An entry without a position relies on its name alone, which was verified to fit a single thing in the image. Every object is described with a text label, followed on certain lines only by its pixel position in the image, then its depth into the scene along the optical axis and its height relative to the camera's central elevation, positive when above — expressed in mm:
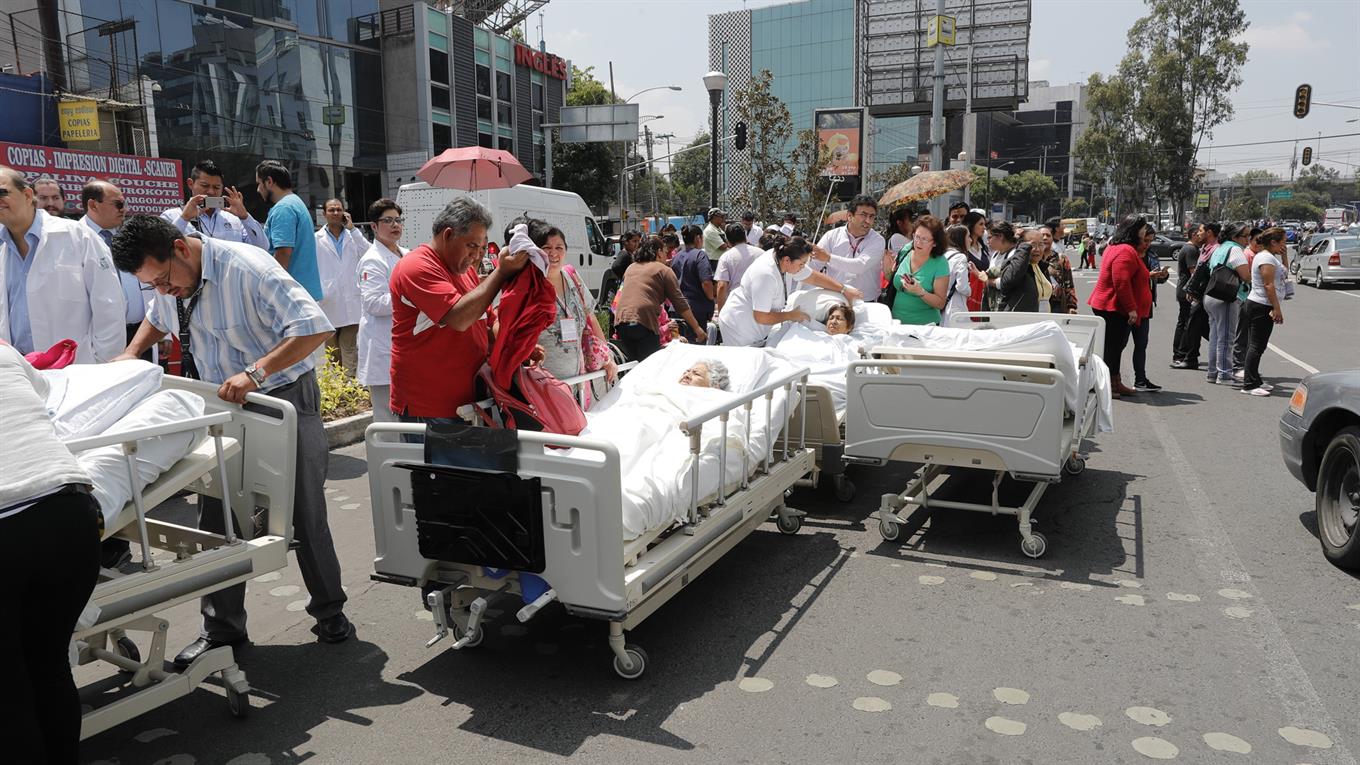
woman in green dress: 7746 -486
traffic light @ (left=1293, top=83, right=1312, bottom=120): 29109 +3622
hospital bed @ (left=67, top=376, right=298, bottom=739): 3102 -1196
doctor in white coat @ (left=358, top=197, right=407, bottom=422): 6285 -693
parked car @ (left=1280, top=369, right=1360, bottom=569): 5051 -1378
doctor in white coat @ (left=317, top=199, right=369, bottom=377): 8898 -359
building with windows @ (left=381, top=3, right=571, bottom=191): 35438 +5900
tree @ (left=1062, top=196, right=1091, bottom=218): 104125 +1189
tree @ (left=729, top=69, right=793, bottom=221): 19531 +1838
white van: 16562 +229
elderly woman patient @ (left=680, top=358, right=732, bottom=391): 5414 -904
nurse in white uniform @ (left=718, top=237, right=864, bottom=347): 6824 -555
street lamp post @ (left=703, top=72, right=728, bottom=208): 15584 +2191
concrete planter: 7910 -1755
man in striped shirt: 3686 -474
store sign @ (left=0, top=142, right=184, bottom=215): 17906 +1232
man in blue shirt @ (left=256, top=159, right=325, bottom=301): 7062 +23
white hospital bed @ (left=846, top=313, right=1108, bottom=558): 5094 -1135
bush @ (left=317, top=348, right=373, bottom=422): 8289 -1528
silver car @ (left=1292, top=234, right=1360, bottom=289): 25781 -1325
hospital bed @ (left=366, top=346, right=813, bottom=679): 3533 -1245
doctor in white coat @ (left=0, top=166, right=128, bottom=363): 4809 -241
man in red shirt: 3854 -383
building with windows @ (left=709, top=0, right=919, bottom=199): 79688 +14812
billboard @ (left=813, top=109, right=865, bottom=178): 27797 +2568
